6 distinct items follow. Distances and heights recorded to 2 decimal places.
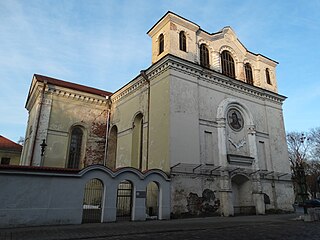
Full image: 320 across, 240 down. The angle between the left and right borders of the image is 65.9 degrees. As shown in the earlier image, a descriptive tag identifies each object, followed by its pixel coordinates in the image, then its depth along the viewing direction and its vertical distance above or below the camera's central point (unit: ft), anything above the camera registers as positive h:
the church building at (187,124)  53.31 +19.14
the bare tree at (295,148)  126.41 +26.41
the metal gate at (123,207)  53.78 -1.92
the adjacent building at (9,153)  101.73 +17.05
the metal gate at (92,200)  48.36 -0.61
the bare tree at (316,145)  121.02 +26.27
